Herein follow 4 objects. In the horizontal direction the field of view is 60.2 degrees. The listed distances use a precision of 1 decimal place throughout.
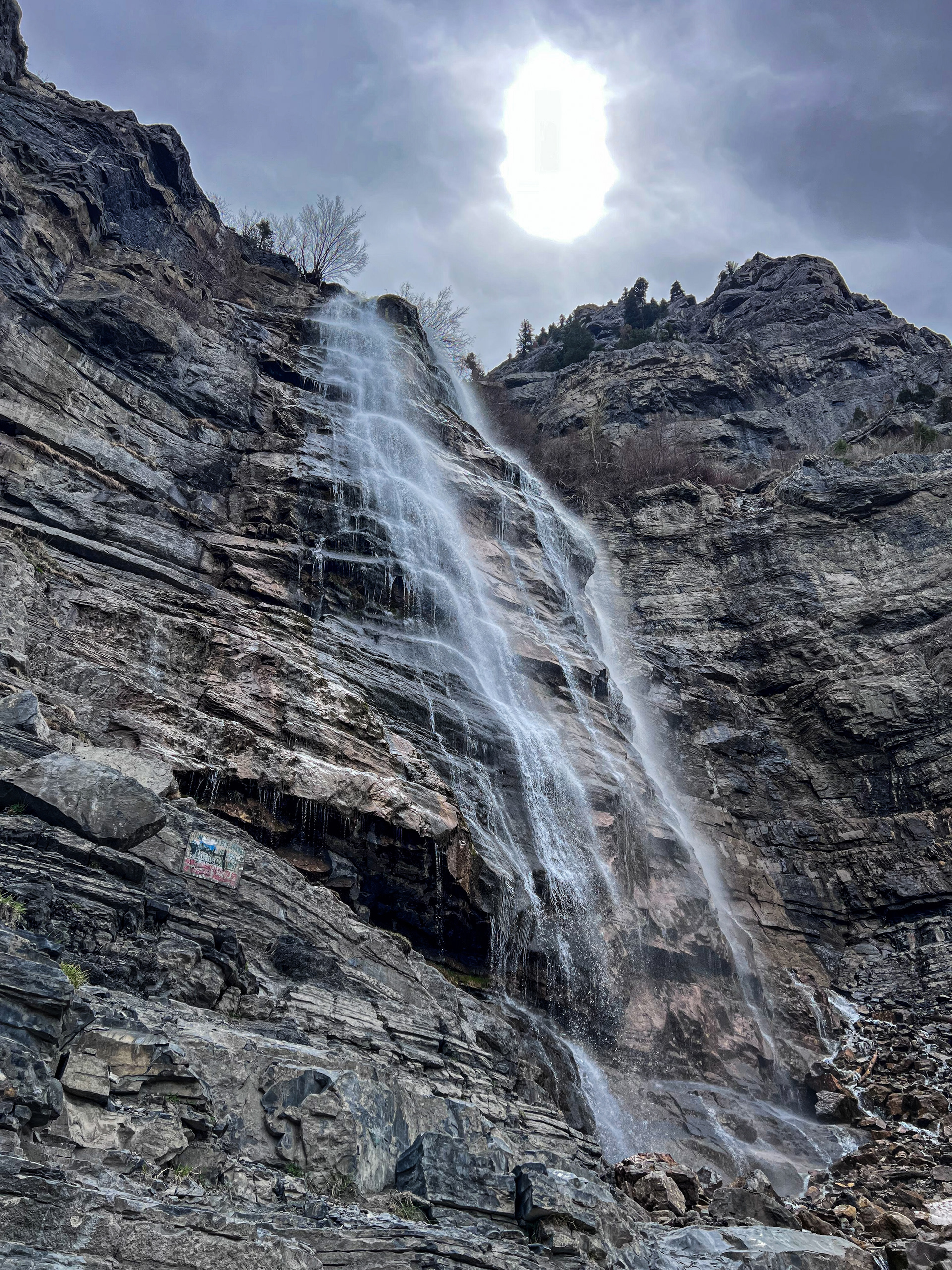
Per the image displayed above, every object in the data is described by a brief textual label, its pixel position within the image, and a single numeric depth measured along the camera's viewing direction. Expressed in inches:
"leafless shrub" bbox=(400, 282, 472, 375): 1715.1
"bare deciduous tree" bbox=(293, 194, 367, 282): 1531.7
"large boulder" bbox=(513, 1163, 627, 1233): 261.6
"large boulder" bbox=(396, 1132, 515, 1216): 257.6
